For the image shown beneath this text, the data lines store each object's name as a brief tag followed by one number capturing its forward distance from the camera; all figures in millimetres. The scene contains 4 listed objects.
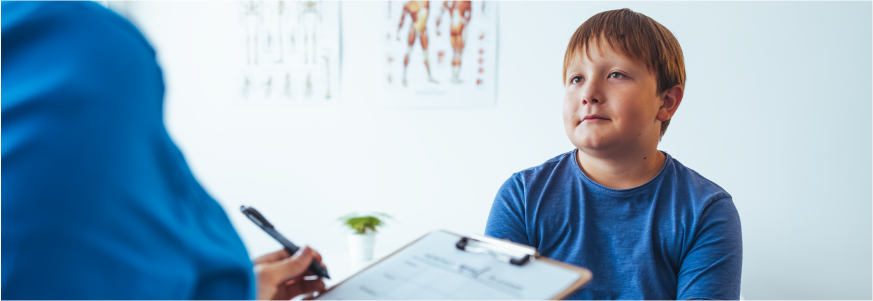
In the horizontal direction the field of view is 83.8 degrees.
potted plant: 1840
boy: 771
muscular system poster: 1857
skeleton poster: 2016
